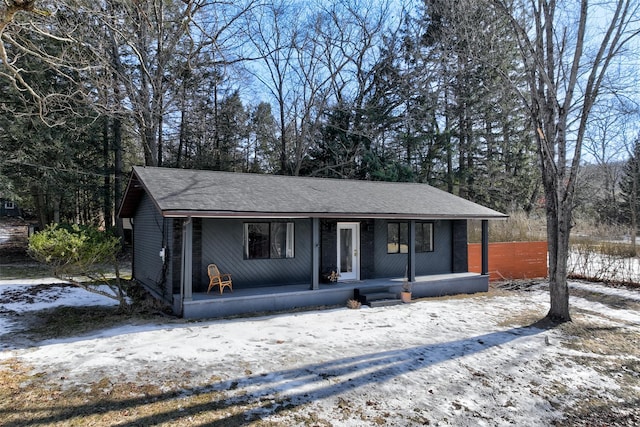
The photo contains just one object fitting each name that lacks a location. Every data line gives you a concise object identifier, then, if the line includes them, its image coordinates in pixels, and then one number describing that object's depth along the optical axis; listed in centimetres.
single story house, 840
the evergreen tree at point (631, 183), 2631
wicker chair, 867
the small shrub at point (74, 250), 711
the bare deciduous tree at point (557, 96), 757
